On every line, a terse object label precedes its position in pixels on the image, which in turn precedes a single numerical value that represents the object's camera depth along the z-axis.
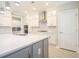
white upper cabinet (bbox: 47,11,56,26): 3.68
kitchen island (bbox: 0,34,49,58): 0.46
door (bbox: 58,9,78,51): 2.53
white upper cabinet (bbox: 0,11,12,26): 2.59
